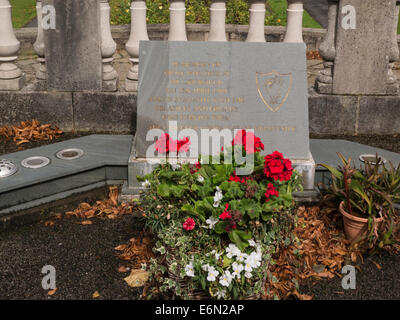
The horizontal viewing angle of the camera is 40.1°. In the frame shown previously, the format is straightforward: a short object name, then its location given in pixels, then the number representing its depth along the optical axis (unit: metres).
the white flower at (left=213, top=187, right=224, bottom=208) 3.63
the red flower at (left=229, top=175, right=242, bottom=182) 3.76
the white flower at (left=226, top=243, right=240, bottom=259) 3.42
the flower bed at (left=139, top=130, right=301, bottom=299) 3.44
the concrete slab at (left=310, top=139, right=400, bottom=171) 5.06
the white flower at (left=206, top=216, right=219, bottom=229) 3.56
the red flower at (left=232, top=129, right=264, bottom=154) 4.13
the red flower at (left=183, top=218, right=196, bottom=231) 3.54
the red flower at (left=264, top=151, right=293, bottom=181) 3.74
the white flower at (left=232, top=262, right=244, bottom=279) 3.37
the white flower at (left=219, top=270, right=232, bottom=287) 3.34
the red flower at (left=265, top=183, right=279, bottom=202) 3.69
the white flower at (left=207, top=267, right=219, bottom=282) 3.34
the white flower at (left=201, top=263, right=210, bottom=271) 3.39
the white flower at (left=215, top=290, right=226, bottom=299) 3.41
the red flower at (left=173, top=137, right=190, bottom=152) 4.34
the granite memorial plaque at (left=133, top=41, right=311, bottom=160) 4.80
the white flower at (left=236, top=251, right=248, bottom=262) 3.41
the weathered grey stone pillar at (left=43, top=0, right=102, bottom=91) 5.62
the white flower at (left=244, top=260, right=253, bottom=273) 3.36
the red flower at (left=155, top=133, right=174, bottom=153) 4.42
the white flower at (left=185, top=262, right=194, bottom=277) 3.40
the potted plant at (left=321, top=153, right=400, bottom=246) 4.14
